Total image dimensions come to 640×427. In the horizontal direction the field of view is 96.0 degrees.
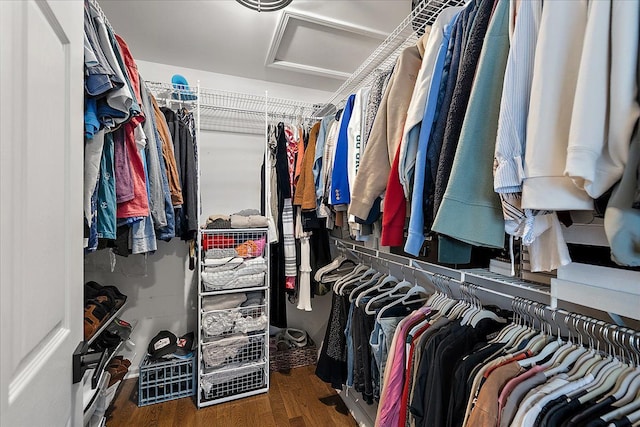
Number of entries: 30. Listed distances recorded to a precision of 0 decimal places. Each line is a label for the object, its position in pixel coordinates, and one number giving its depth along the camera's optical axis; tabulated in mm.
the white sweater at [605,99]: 445
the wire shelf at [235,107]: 2016
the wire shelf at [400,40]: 1086
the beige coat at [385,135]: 949
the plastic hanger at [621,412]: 589
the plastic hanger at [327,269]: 1859
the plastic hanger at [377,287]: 1441
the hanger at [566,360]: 749
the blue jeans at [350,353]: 1487
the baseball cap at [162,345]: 1883
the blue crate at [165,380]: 1789
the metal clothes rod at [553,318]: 717
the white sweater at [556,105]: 519
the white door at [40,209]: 396
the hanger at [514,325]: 932
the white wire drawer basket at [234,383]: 1773
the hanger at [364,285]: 1510
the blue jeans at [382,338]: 1258
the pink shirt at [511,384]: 718
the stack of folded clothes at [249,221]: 1801
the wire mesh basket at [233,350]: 1753
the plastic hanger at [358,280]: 1609
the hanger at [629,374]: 651
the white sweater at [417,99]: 808
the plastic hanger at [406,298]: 1293
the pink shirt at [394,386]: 1113
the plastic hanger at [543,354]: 784
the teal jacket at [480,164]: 626
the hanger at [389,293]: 1350
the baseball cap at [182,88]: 1888
